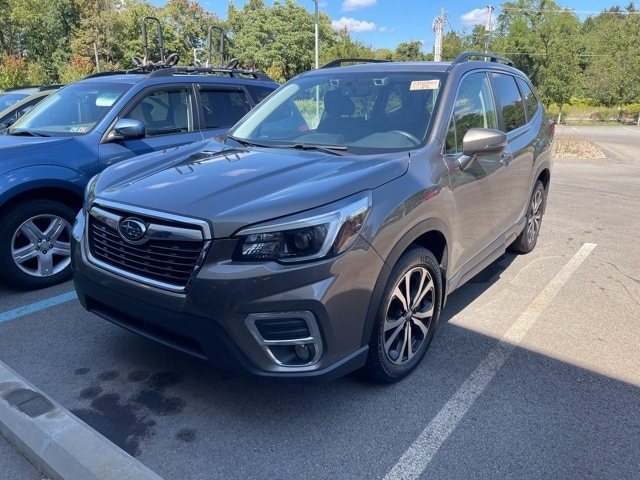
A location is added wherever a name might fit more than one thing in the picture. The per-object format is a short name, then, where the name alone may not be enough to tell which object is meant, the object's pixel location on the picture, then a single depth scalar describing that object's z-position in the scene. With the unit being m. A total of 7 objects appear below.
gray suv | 2.39
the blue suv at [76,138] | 4.23
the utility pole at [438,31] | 25.38
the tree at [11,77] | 29.05
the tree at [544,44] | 44.28
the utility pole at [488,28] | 37.09
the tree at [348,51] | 32.22
